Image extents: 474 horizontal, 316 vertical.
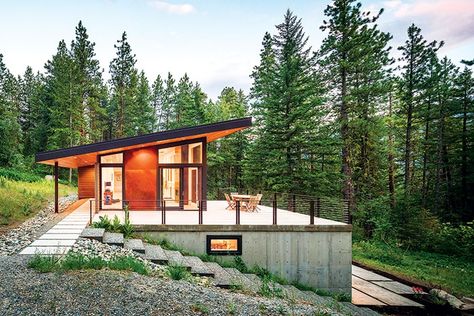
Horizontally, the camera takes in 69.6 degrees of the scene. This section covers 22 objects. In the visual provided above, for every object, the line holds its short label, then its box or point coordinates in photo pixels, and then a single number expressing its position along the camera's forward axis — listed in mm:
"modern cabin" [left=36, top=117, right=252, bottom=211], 13109
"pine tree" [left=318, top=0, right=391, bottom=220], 17531
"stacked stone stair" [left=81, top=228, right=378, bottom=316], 7159
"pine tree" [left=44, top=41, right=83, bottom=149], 28094
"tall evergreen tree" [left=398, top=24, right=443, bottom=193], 20516
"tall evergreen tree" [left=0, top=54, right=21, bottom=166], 24405
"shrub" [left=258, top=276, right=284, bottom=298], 6109
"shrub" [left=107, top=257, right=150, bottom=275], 5882
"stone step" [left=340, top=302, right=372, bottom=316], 7616
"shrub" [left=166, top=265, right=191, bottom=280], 6012
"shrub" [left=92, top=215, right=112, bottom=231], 9275
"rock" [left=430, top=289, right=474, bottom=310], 9531
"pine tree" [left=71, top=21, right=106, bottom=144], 28875
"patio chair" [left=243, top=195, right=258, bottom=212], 12719
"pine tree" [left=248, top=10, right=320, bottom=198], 19188
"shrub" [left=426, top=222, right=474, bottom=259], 15727
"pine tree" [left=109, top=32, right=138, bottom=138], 32344
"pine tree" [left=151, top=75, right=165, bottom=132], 42844
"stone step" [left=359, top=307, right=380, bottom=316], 7857
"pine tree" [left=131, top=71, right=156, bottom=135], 36188
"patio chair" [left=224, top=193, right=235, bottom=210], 13617
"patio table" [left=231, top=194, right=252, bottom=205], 13309
